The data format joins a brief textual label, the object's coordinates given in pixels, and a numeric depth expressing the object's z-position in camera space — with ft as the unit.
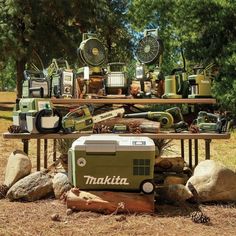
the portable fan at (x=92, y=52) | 24.63
